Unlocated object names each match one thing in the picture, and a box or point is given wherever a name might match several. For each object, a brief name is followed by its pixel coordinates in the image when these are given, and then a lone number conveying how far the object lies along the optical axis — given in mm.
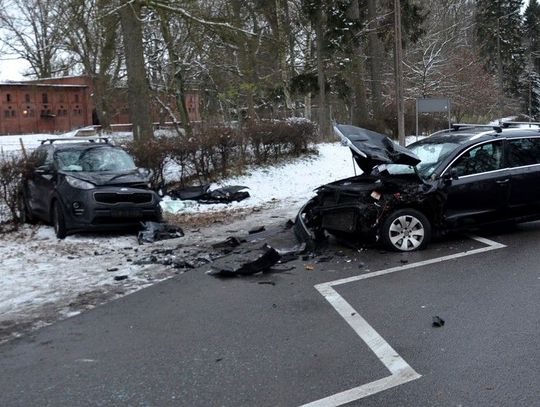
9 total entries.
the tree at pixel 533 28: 83500
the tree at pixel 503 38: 67062
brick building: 61688
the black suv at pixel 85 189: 9586
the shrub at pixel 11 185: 10562
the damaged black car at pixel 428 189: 7852
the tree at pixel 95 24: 16922
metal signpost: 18422
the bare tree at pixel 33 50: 43453
